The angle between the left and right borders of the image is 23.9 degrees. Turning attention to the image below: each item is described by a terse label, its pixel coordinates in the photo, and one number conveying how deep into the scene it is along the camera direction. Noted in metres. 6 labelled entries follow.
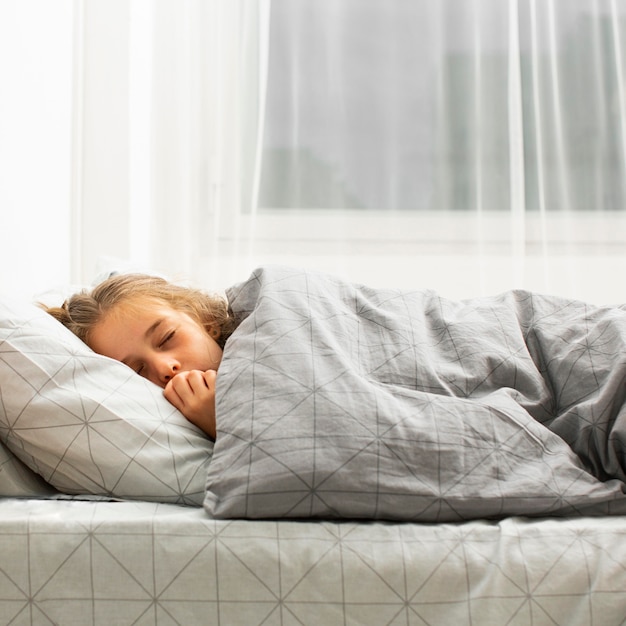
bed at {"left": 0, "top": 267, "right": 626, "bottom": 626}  1.58
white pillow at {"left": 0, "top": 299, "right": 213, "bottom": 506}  1.72
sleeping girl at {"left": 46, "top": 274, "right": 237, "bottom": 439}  1.99
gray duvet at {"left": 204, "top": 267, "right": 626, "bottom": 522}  1.65
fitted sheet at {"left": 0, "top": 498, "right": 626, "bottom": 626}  1.57
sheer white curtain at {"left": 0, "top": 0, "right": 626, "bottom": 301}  3.45
